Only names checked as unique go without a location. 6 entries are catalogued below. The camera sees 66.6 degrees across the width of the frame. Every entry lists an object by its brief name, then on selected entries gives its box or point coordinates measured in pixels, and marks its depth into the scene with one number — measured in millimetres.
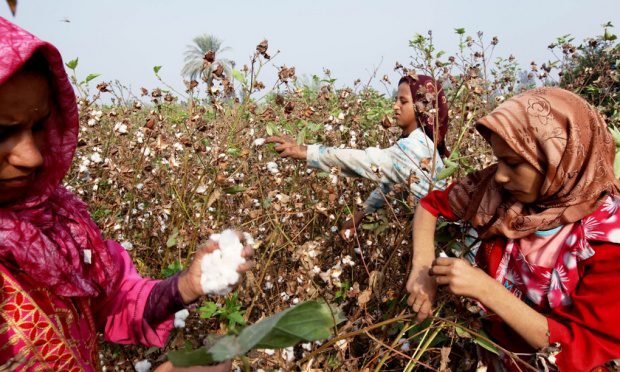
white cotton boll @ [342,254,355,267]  1814
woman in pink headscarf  811
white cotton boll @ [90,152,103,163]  1961
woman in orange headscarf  1083
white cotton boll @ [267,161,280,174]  1997
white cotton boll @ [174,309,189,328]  1338
